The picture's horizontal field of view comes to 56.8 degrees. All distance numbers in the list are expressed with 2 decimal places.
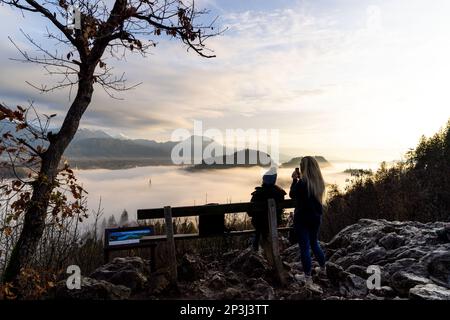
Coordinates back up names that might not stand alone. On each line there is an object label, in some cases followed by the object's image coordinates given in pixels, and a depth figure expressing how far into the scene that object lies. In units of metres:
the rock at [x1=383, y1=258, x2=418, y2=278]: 6.74
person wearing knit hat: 7.61
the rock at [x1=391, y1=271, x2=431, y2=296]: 6.04
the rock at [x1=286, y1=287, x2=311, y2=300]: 5.88
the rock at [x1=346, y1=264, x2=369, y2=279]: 6.90
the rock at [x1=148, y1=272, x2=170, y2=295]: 6.40
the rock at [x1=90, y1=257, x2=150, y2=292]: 6.70
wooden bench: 6.64
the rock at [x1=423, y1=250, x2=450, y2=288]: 6.32
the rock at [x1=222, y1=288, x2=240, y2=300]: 5.93
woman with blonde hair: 6.62
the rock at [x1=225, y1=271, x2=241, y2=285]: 6.73
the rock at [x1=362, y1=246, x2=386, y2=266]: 7.52
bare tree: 6.04
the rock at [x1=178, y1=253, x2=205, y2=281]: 6.88
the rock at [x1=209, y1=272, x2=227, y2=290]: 6.53
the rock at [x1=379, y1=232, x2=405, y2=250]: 7.94
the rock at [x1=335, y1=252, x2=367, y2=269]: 7.61
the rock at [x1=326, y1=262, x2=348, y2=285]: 6.64
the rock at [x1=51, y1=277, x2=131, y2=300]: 5.94
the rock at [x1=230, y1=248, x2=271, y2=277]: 7.08
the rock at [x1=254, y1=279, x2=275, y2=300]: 6.02
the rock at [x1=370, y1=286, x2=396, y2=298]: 6.14
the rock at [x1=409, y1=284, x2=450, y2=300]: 5.26
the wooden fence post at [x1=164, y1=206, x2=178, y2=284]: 6.48
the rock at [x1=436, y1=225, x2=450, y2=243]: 7.40
